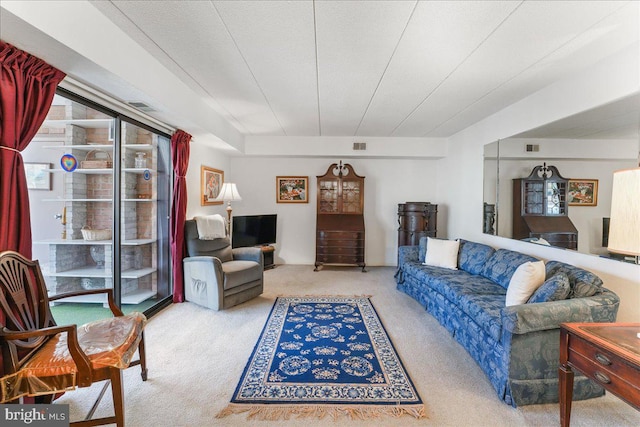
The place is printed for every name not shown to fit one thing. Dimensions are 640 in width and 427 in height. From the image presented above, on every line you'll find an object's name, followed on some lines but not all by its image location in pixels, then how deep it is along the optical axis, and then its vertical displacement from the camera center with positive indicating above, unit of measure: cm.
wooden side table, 131 -74
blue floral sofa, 189 -88
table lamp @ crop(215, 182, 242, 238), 459 +17
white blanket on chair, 383 -32
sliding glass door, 288 -2
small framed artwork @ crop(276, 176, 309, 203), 585 +36
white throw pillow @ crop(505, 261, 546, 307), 228 -58
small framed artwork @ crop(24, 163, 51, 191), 280 +25
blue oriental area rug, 188 -132
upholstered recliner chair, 345 -88
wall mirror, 223 +55
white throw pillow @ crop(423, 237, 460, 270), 377 -61
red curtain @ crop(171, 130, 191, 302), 367 -12
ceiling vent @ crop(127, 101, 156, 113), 266 +94
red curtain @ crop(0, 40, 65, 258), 162 +45
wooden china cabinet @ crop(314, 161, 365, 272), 527 -21
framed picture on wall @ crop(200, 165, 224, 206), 452 +33
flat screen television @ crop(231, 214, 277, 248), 504 -47
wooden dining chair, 142 -82
